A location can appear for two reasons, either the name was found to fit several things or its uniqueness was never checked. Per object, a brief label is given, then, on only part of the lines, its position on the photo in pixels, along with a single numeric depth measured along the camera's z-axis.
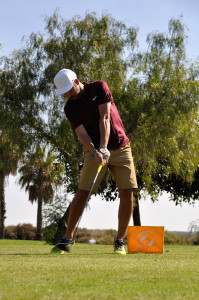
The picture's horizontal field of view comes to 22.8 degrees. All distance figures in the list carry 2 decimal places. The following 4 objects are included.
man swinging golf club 5.74
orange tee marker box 6.69
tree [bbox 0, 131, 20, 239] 18.00
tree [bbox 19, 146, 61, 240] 35.69
